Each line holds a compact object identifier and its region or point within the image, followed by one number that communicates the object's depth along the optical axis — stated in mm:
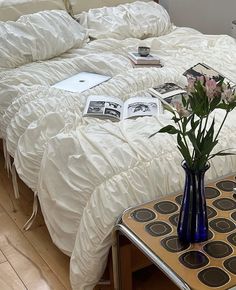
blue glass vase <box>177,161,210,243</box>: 1327
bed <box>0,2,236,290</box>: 1682
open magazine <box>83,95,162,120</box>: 2121
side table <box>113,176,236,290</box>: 1315
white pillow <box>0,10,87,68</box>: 2715
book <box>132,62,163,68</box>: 2731
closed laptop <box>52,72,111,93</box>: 2457
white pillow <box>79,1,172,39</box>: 3162
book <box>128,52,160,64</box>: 2758
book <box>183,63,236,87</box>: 2521
